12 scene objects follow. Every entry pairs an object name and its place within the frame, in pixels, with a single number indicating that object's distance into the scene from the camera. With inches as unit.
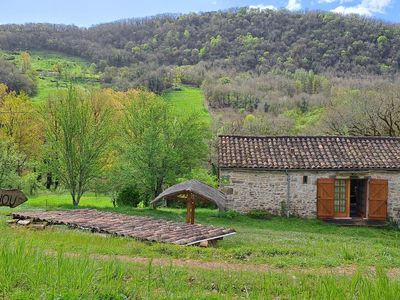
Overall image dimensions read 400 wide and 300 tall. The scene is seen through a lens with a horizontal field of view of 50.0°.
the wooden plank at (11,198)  649.6
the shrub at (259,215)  784.3
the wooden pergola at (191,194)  559.5
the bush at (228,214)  768.3
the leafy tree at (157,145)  893.8
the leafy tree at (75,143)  911.0
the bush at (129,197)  957.8
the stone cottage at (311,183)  789.2
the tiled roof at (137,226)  451.9
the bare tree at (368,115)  1194.0
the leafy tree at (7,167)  1097.4
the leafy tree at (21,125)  1402.6
